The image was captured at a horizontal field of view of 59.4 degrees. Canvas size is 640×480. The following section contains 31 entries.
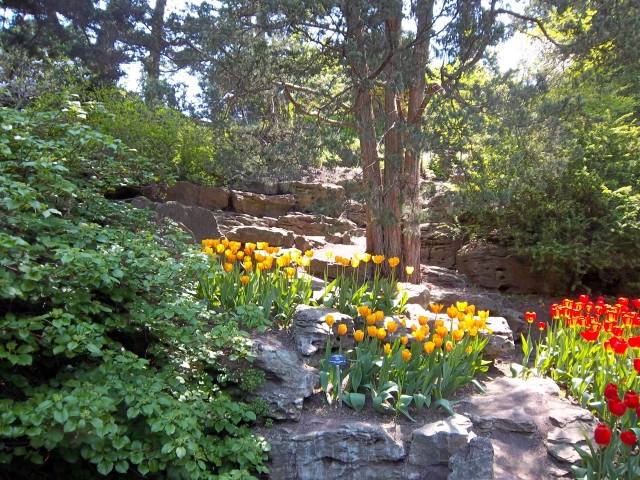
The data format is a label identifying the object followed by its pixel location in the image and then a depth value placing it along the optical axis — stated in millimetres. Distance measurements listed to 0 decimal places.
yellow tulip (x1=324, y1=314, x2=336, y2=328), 4395
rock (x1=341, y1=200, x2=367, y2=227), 13145
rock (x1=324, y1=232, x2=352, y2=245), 10828
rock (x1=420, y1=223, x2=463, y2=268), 11758
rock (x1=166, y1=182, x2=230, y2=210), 9508
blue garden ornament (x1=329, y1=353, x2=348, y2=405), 4137
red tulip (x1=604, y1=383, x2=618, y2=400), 3723
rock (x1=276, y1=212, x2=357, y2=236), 11023
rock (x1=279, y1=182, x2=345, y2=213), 11820
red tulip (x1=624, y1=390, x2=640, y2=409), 3590
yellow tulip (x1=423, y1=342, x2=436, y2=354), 4258
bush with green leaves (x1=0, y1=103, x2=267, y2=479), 2789
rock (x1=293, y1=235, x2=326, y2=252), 9383
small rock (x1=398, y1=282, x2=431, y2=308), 6244
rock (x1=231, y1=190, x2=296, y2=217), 10836
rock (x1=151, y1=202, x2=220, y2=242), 6969
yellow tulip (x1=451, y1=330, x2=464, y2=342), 4469
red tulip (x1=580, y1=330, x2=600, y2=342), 4770
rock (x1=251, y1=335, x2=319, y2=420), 3959
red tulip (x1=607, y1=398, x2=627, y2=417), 3549
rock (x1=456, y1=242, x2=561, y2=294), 10695
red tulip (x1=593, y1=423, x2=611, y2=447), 3307
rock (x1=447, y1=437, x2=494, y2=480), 3447
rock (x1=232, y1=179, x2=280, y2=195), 11277
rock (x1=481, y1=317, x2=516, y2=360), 5332
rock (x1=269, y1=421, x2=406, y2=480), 3646
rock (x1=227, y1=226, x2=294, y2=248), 8781
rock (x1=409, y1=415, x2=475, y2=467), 3721
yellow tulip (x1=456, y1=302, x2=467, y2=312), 4718
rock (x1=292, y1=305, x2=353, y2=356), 4609
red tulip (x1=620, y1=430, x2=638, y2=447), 3420
